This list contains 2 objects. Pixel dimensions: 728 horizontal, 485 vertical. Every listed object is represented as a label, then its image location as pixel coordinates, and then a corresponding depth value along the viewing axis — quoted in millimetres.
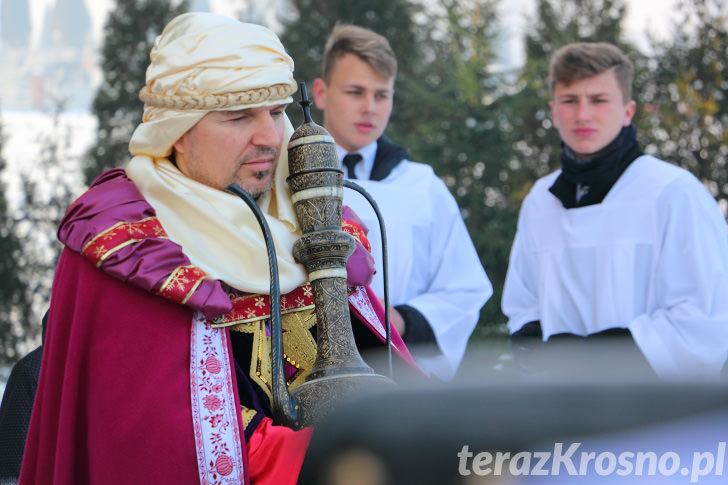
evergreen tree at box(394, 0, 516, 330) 8945
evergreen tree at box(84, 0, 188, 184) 10086
